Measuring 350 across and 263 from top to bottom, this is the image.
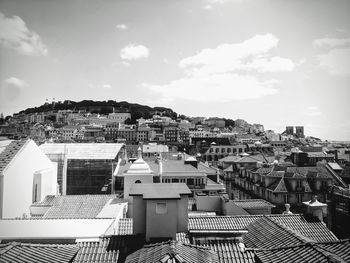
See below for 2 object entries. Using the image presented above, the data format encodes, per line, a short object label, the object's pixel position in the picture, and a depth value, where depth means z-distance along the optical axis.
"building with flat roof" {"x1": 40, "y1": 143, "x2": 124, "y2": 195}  28.59
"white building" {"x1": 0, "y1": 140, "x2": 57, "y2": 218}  15.39
